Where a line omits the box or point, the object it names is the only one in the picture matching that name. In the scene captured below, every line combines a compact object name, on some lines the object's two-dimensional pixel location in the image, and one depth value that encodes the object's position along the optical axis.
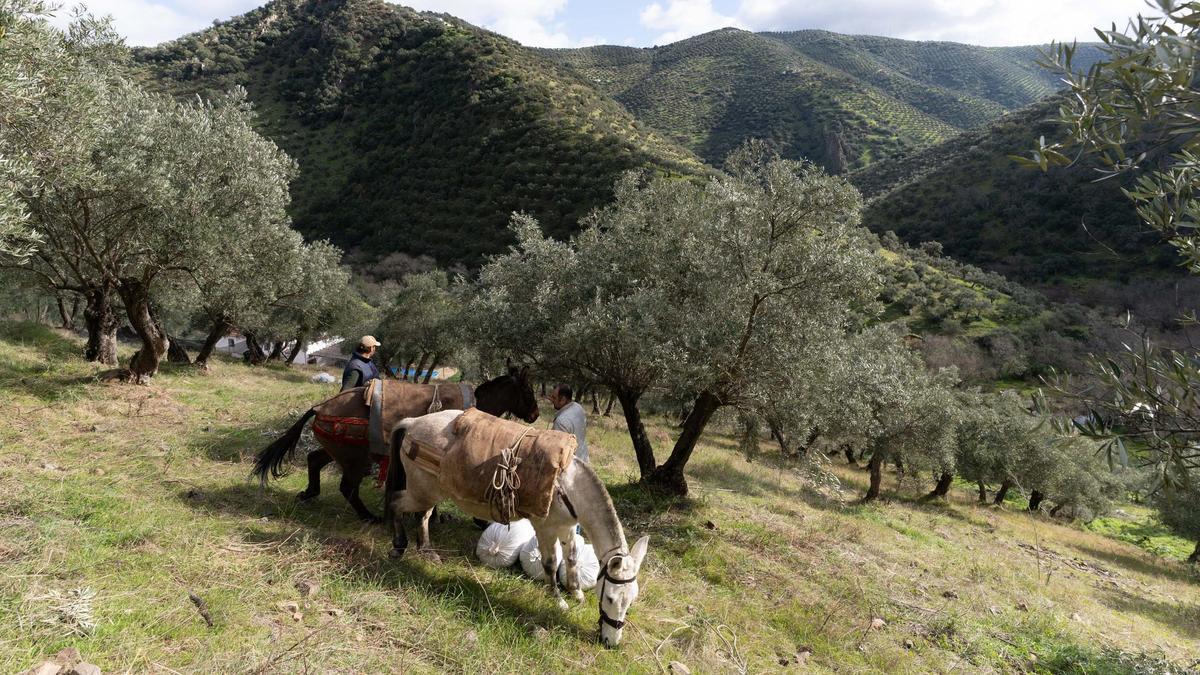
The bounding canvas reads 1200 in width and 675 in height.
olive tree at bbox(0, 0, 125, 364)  7.02
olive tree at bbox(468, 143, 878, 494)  9.75
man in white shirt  7.63
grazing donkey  5.42
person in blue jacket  8.16
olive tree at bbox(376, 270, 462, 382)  32.38
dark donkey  7.23
